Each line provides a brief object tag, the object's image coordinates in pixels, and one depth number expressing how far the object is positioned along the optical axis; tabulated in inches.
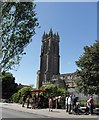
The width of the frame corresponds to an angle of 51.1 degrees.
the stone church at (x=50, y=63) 1982.6
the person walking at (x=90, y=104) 346.7
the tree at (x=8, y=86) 1155.8
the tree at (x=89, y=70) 550.6
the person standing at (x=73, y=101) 364.5
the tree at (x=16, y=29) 243.3
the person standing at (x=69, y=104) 360.7
